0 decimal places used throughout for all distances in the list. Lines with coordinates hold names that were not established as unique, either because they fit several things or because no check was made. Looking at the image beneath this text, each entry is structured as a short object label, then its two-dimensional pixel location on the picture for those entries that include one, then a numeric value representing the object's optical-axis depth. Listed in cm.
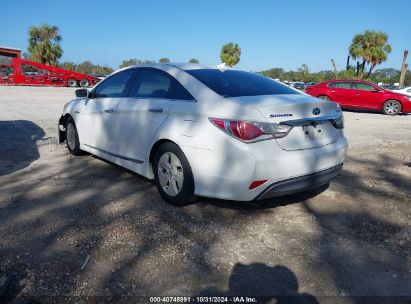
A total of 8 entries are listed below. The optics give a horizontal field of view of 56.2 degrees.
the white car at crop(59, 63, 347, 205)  335
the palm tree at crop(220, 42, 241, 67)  6241
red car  1506
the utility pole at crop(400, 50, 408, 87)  2774
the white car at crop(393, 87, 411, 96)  1552
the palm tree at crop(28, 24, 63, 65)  4831
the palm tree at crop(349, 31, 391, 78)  4138
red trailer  2780
